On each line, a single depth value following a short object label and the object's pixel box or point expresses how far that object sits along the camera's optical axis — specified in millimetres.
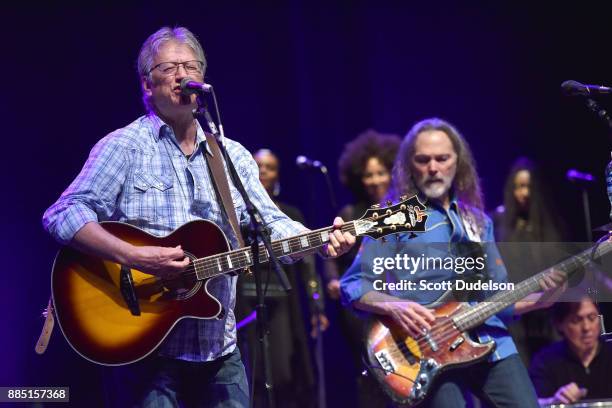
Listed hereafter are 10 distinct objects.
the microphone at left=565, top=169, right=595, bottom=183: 12648
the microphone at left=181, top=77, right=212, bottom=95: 7484
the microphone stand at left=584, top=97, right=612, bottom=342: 8094
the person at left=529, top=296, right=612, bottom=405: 12352
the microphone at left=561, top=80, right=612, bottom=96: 8164
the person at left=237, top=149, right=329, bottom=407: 14680
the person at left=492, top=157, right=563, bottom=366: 14187
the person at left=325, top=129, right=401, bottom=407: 13211
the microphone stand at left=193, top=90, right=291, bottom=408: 7145
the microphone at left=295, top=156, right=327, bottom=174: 14656
